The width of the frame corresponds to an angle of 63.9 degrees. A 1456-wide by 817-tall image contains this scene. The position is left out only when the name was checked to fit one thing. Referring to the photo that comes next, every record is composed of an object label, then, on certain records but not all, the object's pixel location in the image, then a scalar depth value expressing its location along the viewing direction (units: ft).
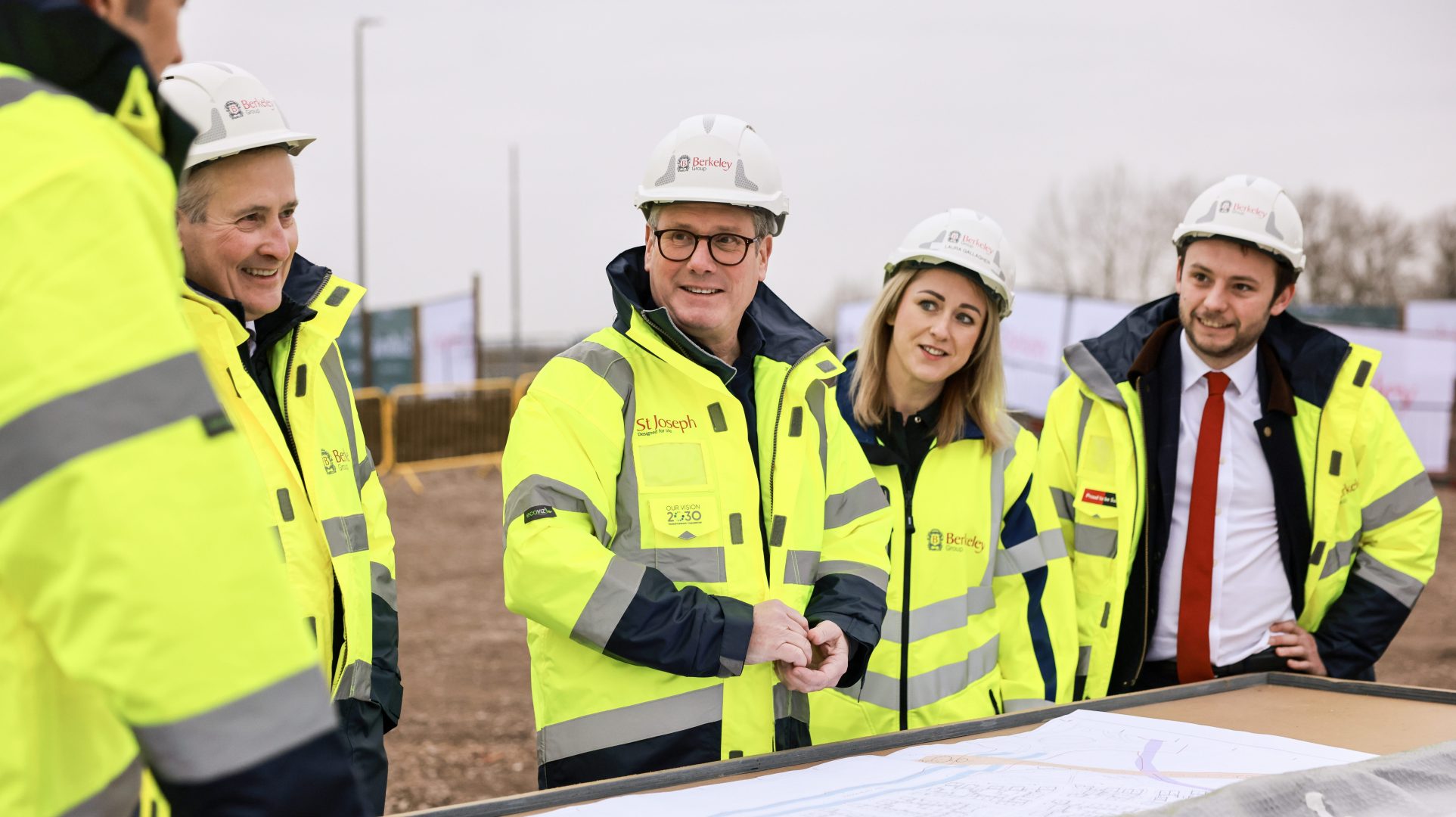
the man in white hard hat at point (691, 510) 8.15
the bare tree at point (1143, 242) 123.54
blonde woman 10.96
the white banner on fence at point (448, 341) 63.93
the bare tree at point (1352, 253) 124.88
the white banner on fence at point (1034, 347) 46.19
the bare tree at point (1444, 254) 120.67
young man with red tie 12.72
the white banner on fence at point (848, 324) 53.83
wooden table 7.15
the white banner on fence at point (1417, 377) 47.93
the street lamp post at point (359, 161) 66.54
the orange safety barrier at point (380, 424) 55.98
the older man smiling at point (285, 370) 8.46
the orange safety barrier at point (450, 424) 58.03
